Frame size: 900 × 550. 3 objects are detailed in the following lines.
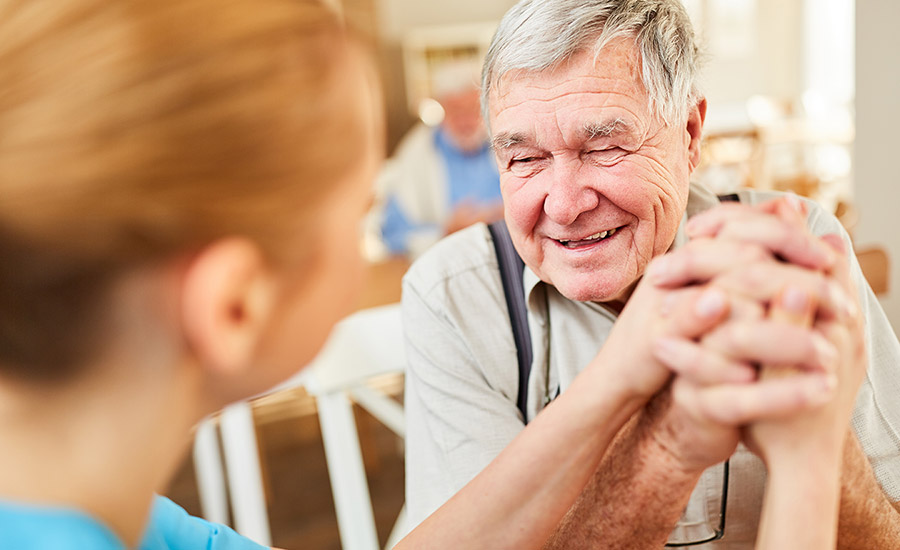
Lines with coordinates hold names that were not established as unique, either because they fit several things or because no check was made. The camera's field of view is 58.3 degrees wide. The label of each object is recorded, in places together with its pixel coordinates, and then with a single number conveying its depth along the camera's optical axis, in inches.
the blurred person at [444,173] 155.4
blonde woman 18.4
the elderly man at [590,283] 35.3
